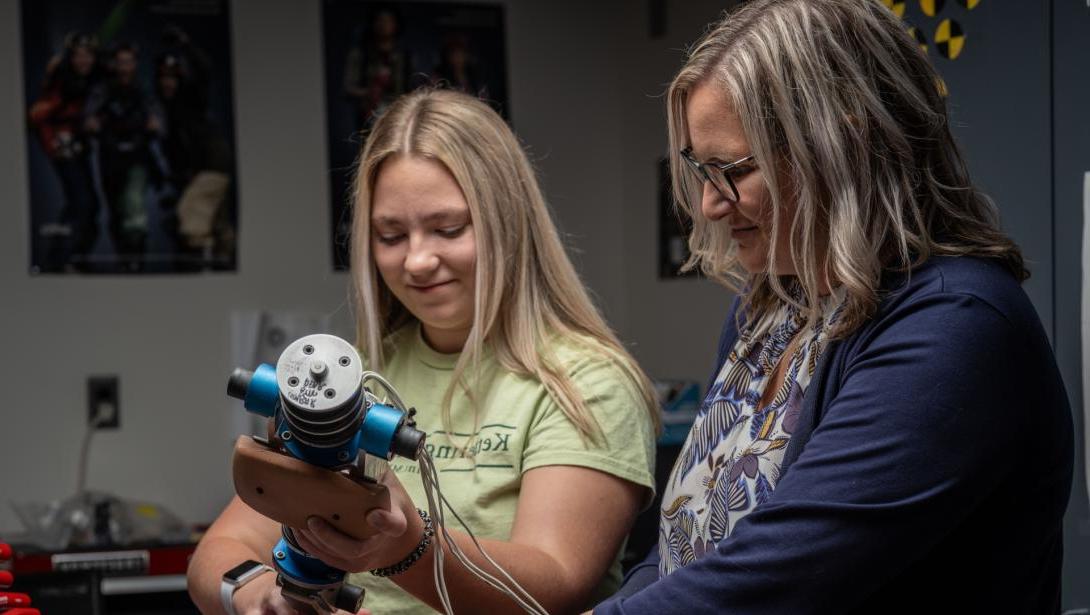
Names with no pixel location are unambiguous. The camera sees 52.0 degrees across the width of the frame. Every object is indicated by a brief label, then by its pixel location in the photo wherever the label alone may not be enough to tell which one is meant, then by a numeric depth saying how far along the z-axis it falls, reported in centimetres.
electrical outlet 304
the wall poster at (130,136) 301
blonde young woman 125
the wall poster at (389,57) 320
